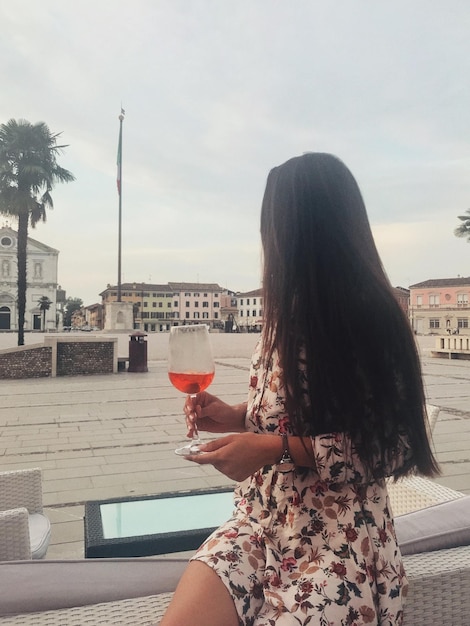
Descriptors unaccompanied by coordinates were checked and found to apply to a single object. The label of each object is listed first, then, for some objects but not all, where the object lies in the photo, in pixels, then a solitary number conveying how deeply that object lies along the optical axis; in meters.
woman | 1.11
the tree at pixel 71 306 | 144.02
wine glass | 1.30
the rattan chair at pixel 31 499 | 2.27
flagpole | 31.72
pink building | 76.69
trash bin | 13.87
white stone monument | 38.53
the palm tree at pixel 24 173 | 23.89
